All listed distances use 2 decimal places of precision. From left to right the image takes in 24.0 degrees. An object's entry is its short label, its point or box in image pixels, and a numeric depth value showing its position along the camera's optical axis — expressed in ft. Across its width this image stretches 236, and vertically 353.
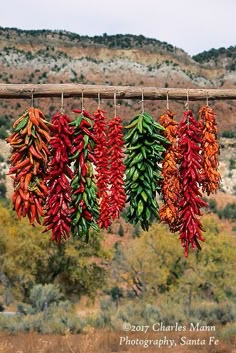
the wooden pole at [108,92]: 17.12
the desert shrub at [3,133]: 241.86
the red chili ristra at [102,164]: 18.78
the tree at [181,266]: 106.32
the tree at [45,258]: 103.60
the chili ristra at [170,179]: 18.33
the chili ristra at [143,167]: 17.58
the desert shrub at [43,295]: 94.12
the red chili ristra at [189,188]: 18.20
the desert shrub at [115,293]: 142.61
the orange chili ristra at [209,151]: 19.20
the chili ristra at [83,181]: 17.06
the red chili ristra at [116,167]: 19.12
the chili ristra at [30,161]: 15.83
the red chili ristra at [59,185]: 16.63
